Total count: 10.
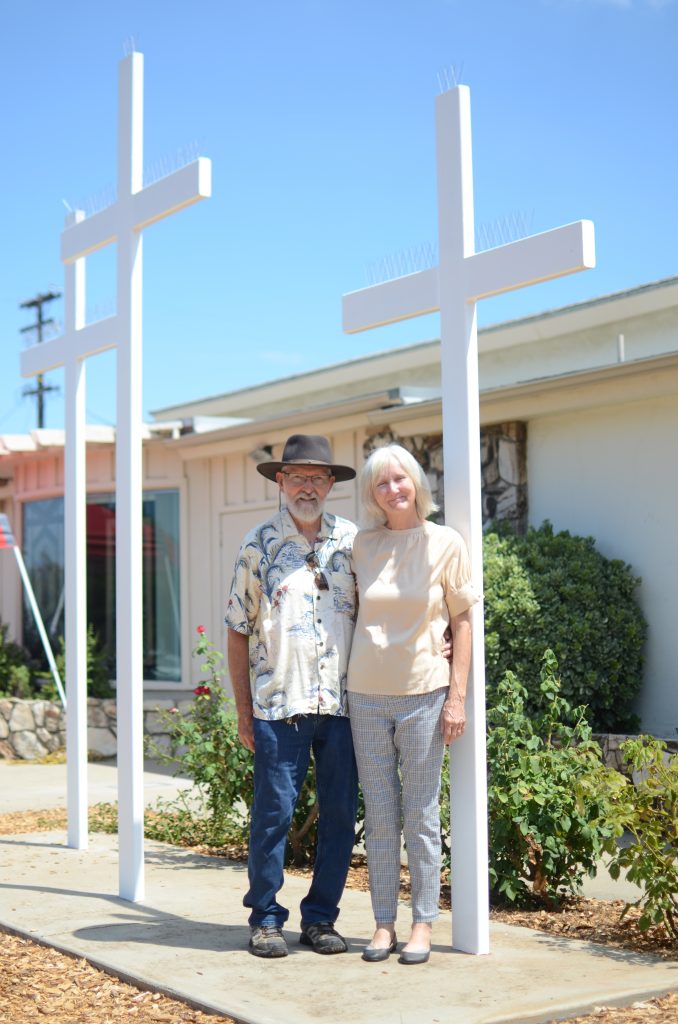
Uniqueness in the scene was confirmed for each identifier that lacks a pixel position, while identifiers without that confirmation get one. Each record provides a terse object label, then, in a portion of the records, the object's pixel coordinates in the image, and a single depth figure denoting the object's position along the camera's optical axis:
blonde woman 4.41
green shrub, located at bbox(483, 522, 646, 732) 8.56
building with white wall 9.06
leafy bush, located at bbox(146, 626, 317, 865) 6.38
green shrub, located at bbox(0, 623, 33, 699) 13.73
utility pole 34.06
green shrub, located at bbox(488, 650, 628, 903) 5.09
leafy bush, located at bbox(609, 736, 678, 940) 4.55
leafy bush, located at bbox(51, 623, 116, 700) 13.12
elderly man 4.53
